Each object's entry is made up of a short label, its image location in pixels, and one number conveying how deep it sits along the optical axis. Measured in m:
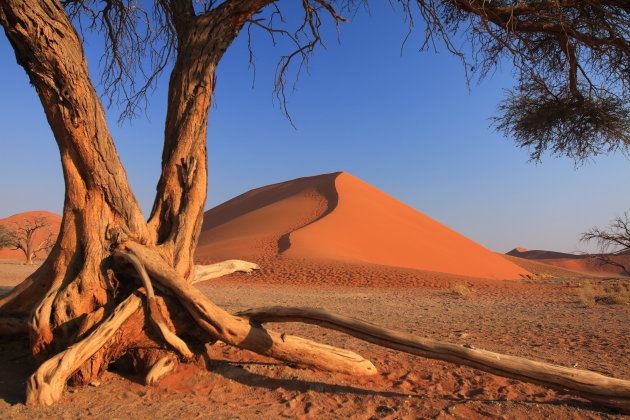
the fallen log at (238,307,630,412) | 3.09
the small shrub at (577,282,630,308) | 10.02
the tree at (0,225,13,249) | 30.94
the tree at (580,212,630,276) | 18.35
